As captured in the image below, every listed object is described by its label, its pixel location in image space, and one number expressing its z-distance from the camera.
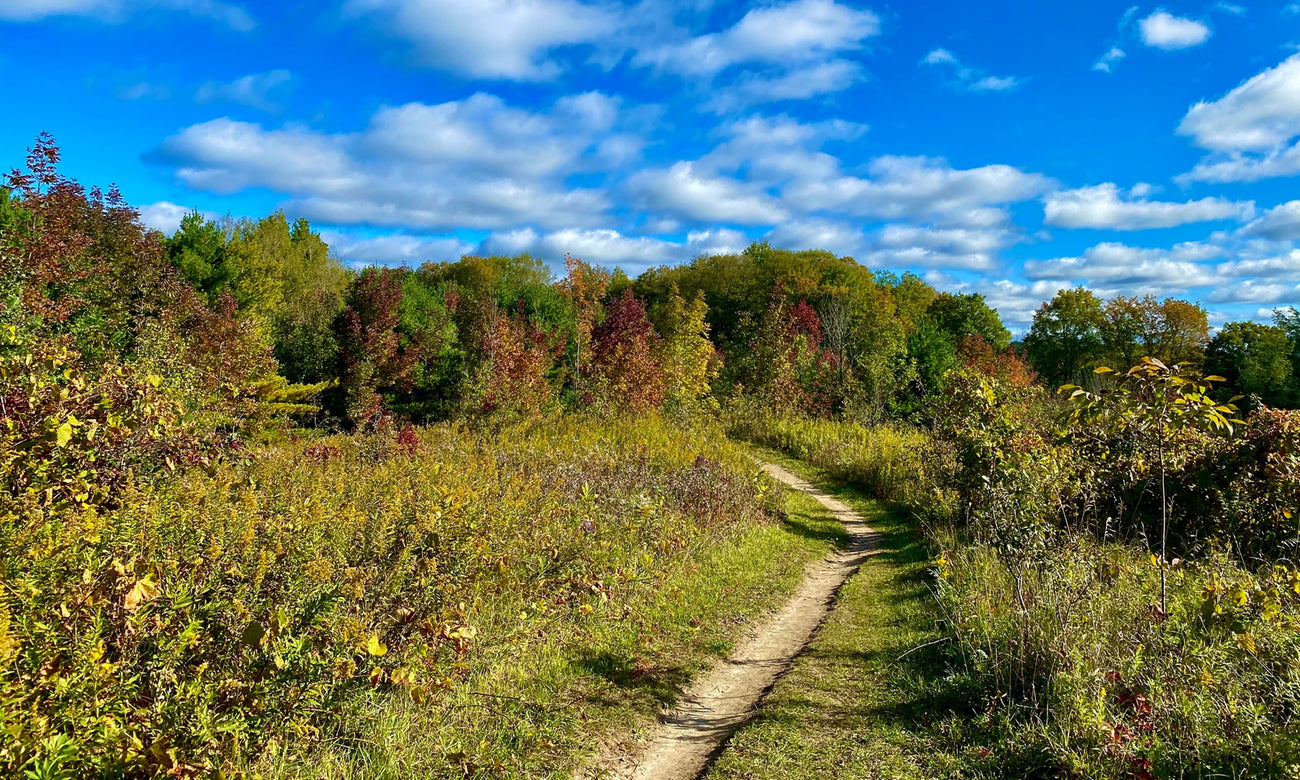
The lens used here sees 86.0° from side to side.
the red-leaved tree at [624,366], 16.89
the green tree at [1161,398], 4.17
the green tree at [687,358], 18.59
